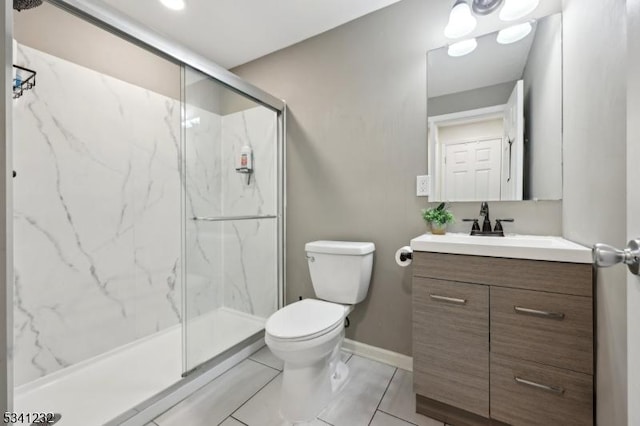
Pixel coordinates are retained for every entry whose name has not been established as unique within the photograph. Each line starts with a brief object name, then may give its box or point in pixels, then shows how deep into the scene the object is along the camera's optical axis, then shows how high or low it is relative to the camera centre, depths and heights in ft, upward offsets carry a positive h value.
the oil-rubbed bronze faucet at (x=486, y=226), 4.66 -0.25
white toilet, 4.15 -1.85
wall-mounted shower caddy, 4.29 +2.22
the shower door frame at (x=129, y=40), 1.83 +1.19
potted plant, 4.90 -0.11
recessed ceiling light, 5.44 +4.29
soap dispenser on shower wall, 6.89 +1.31
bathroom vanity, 3.17 -1.56
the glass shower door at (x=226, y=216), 5.57 -0.10
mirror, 4.46 +1.69
